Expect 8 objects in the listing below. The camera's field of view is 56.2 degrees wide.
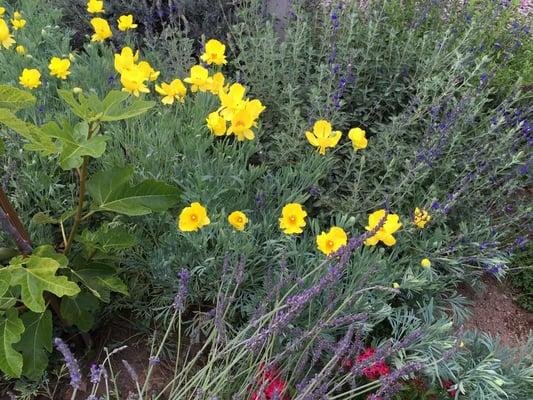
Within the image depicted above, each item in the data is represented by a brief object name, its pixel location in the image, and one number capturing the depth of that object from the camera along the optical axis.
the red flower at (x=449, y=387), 1.98
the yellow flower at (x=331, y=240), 1.75
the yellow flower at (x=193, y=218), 1.74
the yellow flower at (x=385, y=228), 1.76
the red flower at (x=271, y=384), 1.66
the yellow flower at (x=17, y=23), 2.60
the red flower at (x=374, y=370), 1.83
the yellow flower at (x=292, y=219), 1.83
